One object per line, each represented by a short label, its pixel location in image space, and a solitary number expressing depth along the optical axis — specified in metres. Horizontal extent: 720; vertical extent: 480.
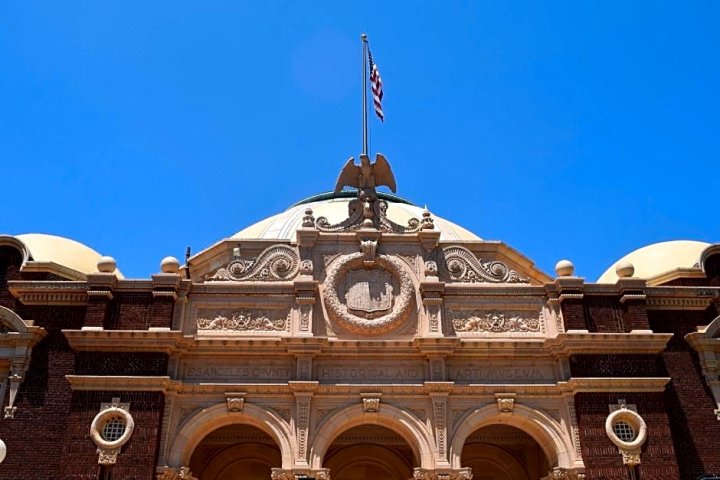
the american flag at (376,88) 27.06
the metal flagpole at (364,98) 27.02
